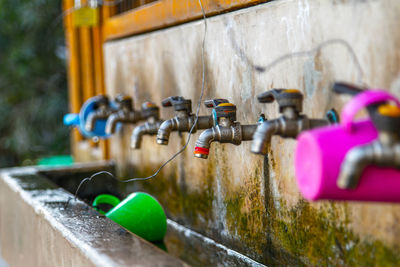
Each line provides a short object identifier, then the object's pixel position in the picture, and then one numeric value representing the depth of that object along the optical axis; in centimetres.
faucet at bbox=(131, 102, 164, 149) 258
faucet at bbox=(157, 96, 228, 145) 232
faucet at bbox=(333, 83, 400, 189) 120
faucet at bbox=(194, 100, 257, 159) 200
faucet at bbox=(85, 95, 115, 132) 333
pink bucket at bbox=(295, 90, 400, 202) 125
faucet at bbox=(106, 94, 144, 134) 309
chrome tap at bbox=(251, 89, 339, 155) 162
